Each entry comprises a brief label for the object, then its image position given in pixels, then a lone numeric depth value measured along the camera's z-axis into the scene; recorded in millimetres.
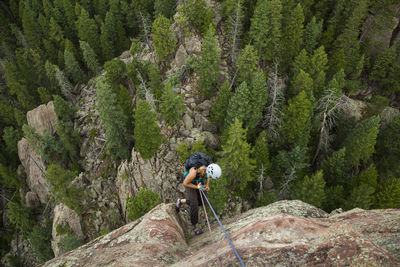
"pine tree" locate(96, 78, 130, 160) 24875
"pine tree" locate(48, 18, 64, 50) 45662
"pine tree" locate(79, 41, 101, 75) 39653
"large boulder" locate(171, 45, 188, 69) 31422
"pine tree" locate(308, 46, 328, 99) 28438
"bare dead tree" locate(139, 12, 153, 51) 36453
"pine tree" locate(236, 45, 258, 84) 26306
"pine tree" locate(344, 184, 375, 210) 21516
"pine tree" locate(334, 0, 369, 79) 31406
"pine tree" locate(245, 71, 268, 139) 24494
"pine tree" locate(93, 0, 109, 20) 46625
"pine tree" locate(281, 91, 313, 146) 24562
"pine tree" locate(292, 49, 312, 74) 28953
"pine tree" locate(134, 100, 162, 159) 22406
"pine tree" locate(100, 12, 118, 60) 41688
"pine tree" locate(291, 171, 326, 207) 21734
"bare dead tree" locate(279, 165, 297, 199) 23833
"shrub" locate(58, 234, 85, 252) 27203
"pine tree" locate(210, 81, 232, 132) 25906
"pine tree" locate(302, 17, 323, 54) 30922
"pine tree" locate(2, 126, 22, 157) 43750
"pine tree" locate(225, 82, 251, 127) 23703
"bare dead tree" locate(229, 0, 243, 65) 28125
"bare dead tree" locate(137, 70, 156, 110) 27781
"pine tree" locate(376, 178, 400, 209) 21359
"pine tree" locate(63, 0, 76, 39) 46691
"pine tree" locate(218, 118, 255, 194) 19875
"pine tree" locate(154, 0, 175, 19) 36156
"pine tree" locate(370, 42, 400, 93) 35062
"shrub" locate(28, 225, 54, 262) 35031
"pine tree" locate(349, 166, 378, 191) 23562
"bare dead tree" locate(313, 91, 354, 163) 26028
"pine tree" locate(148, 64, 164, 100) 29766
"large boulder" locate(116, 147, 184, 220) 25031
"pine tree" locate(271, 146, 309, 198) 24859
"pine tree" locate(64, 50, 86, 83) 41253
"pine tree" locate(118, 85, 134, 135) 29547
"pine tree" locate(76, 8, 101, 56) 41688
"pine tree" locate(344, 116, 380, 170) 25328
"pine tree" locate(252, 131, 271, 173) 23500
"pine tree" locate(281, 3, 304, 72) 28908
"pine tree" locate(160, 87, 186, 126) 24797
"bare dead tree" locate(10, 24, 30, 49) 52688
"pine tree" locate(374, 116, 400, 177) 30141
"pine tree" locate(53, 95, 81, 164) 36031
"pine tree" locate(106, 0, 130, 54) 42688
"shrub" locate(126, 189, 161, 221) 18719
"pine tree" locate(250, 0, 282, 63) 27172
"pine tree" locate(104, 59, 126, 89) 34094
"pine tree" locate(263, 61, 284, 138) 25406
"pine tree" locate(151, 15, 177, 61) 29908
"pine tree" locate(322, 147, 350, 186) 25031
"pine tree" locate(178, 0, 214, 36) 29641
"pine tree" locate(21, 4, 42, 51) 46741
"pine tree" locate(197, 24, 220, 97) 25812
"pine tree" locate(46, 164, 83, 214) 29047
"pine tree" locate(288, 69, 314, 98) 26547
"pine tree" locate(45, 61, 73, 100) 39594
